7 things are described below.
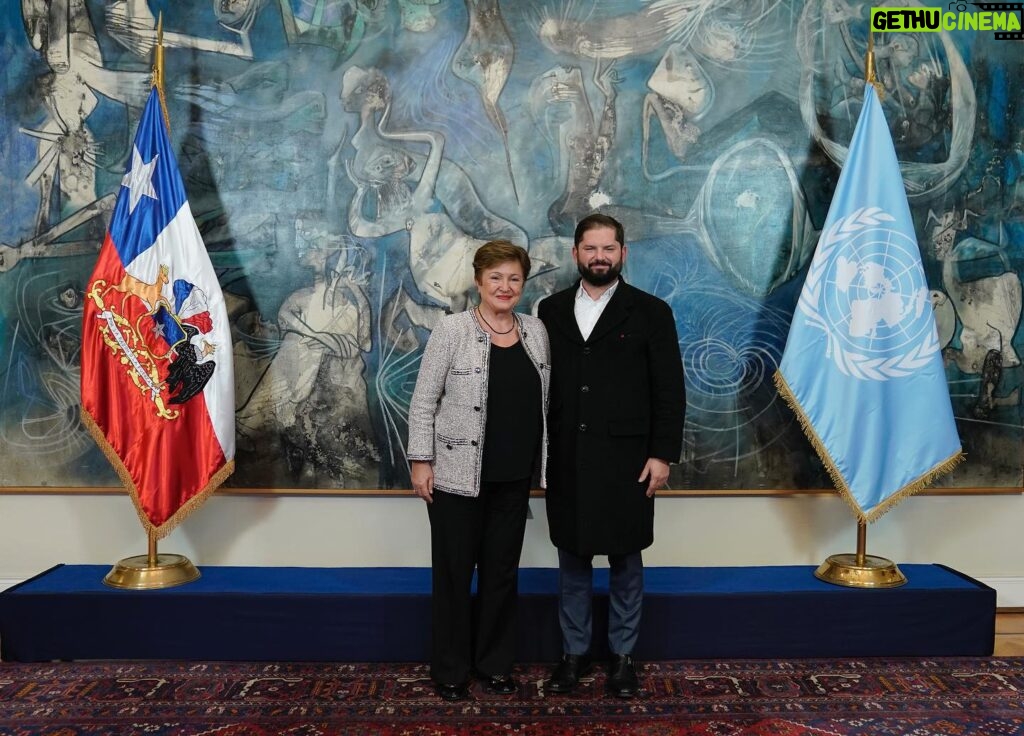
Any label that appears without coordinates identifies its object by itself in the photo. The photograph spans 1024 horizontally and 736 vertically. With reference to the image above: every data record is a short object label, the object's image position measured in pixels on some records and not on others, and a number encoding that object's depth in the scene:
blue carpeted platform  3.81
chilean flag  3.94
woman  3.33
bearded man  3.39
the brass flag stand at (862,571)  4.00
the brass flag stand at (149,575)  3.91
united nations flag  4.03
